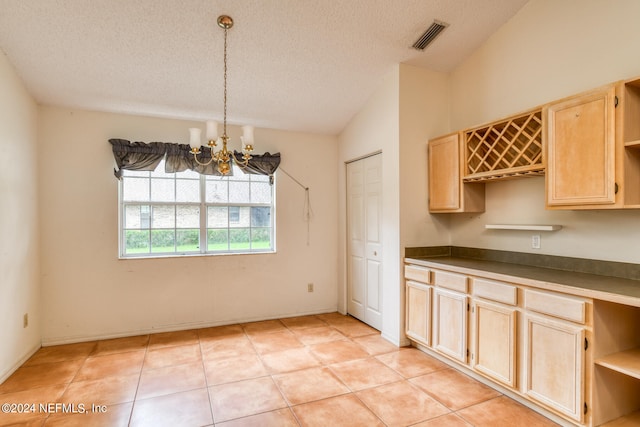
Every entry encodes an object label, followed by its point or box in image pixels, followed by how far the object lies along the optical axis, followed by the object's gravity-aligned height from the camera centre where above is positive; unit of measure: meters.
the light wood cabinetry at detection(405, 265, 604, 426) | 1.92 -0.90
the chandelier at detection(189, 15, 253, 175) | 2.40 +0.55
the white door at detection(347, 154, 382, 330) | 3.85 -0.35
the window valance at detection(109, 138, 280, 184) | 3.57 +0.64
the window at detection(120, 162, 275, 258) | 3.78 -0.01
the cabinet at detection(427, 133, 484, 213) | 3.09 +0.29
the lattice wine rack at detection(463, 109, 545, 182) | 2.48 +0.53
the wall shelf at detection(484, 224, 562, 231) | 2.55 -0.13
